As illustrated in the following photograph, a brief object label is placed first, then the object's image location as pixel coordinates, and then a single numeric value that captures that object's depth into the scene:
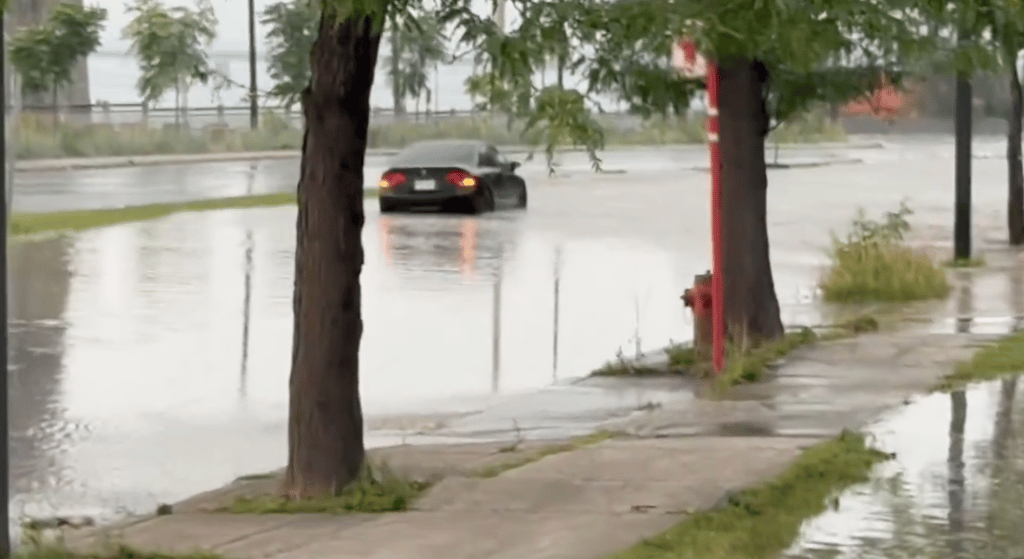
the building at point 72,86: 66.04
